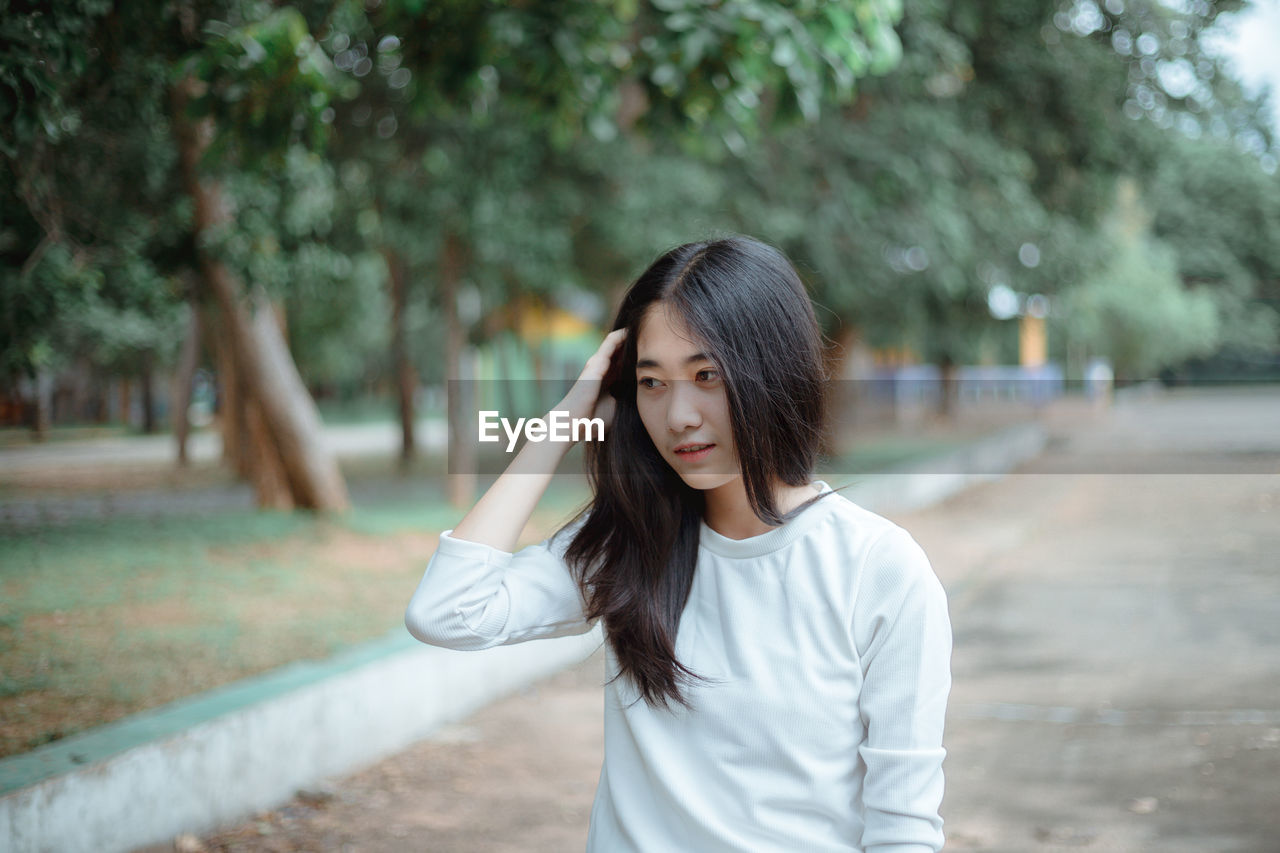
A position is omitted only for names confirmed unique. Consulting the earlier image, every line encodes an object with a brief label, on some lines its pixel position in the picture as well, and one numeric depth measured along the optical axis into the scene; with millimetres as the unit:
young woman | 1604
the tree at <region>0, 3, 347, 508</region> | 3326
